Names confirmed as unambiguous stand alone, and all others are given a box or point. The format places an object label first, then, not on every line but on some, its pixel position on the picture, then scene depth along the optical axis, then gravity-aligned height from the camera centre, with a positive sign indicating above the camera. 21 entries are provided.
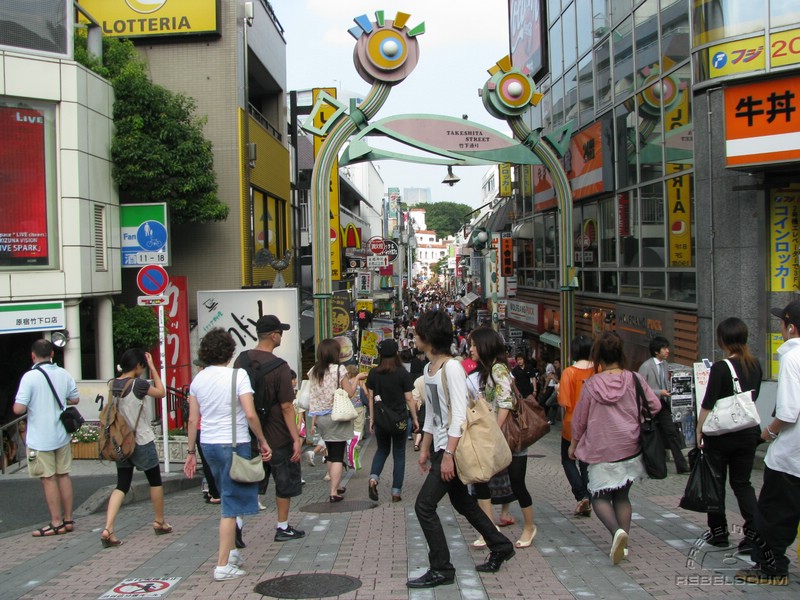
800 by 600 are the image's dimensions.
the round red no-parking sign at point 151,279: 10.39 +0.24
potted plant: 11.77 -2.16
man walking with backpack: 6.01 -0.81
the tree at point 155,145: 15.52 +3.08
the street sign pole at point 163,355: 10.17 -0.76
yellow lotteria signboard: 18.75 +6.66
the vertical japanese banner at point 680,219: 13.49 +1.17
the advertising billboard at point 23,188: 12.84 +1.83
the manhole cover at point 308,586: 5.04 -1.91
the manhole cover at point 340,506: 8.01 -2.20
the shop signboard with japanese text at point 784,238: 11.53 +0.66
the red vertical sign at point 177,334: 17.42 -0.83
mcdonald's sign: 30.64 +2.21
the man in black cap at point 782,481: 4.79 -1.22
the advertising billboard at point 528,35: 24.73 +8.59
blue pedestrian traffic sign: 15.99 +1.30
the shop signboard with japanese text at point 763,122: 10.89 +2.26
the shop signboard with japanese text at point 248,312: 14.72 -0.32
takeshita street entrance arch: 15.19 +3.22
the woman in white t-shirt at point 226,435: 5.37 -0.95
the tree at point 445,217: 146.38 +13.83
